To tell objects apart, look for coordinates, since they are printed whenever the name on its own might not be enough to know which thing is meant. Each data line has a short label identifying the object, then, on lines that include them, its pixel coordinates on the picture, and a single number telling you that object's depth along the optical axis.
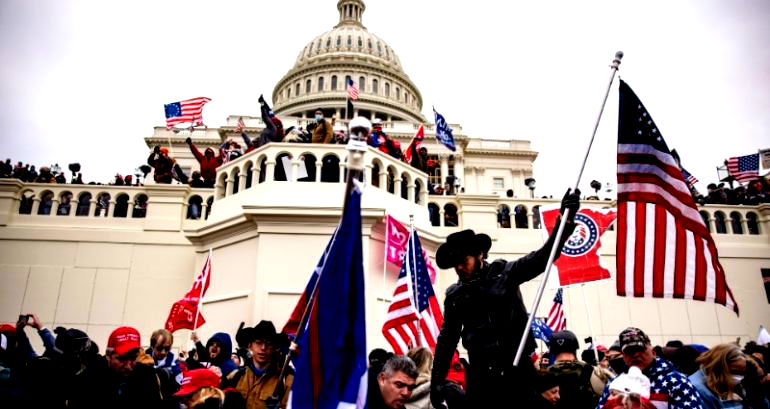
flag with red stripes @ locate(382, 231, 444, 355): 8.29
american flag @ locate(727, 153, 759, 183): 18.08
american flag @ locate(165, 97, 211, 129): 19.11
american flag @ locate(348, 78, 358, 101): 19.42
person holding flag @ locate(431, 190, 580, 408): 3.42
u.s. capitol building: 11.78
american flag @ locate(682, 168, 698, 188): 19.42
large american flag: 4.47
